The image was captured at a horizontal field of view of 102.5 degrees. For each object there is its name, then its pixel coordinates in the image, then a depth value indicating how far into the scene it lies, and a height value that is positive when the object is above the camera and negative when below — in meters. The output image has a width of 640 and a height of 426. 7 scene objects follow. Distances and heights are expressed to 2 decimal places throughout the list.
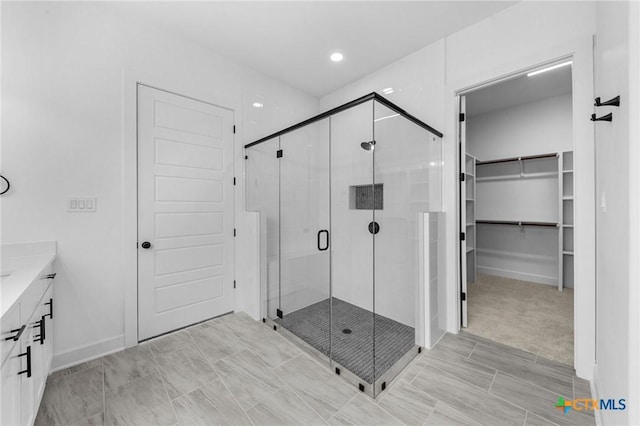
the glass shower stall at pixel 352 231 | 2.09 -0.17
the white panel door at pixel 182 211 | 2.44 +0.02
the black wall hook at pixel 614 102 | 1.07 +0.47
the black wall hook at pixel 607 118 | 1.20 +0.45
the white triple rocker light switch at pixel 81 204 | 2.06 +0.07
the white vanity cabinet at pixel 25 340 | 0.99 -0.62
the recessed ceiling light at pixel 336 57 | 2.96 +1.83
